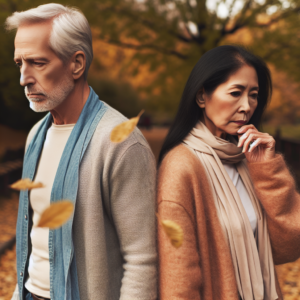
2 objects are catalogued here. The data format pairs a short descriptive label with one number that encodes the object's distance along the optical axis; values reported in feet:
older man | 5.49
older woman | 5.81
